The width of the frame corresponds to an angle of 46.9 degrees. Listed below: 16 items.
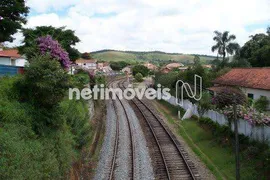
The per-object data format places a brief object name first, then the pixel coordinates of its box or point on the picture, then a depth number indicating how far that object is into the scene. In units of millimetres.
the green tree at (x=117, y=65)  158125
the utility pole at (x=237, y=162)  13227
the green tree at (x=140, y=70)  94706
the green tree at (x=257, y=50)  49188
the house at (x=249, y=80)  27739
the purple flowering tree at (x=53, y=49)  20109
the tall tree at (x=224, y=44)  66312
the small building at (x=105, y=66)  135825
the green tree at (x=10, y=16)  22816
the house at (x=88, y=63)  115888
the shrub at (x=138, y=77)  82062
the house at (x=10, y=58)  38231
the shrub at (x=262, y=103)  25391
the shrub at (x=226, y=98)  18781
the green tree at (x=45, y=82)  12977
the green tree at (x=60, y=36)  30450
